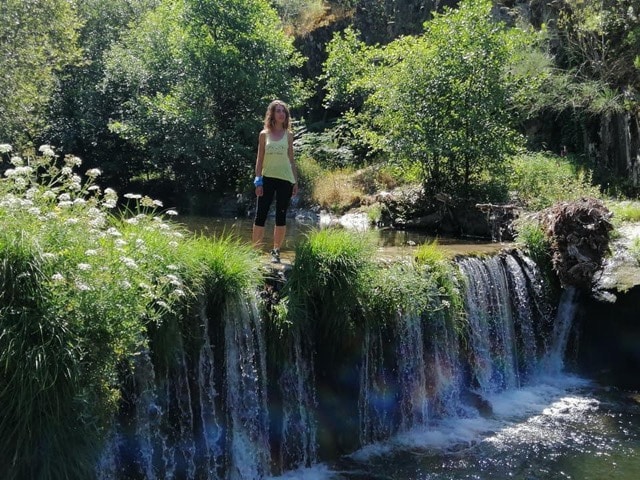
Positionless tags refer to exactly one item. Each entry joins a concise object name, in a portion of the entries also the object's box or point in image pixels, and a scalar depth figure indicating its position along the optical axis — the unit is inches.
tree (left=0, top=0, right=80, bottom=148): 591.5
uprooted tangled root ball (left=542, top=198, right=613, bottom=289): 352.5
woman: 261.7
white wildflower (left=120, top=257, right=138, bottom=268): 160.9
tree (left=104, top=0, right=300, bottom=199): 717.9
